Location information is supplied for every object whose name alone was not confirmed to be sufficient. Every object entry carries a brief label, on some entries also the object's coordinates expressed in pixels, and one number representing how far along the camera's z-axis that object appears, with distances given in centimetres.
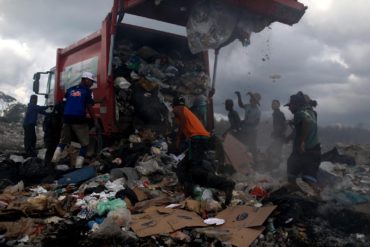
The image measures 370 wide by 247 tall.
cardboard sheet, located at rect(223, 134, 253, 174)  630
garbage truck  561
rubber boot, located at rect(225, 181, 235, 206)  442
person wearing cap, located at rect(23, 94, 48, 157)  823
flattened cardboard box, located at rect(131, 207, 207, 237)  357
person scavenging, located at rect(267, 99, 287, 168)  746
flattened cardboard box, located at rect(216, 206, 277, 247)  348
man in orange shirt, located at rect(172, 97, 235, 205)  466
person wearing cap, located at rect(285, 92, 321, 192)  523
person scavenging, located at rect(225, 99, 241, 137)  765
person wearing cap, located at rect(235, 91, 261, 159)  763
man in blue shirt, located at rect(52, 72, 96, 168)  575
